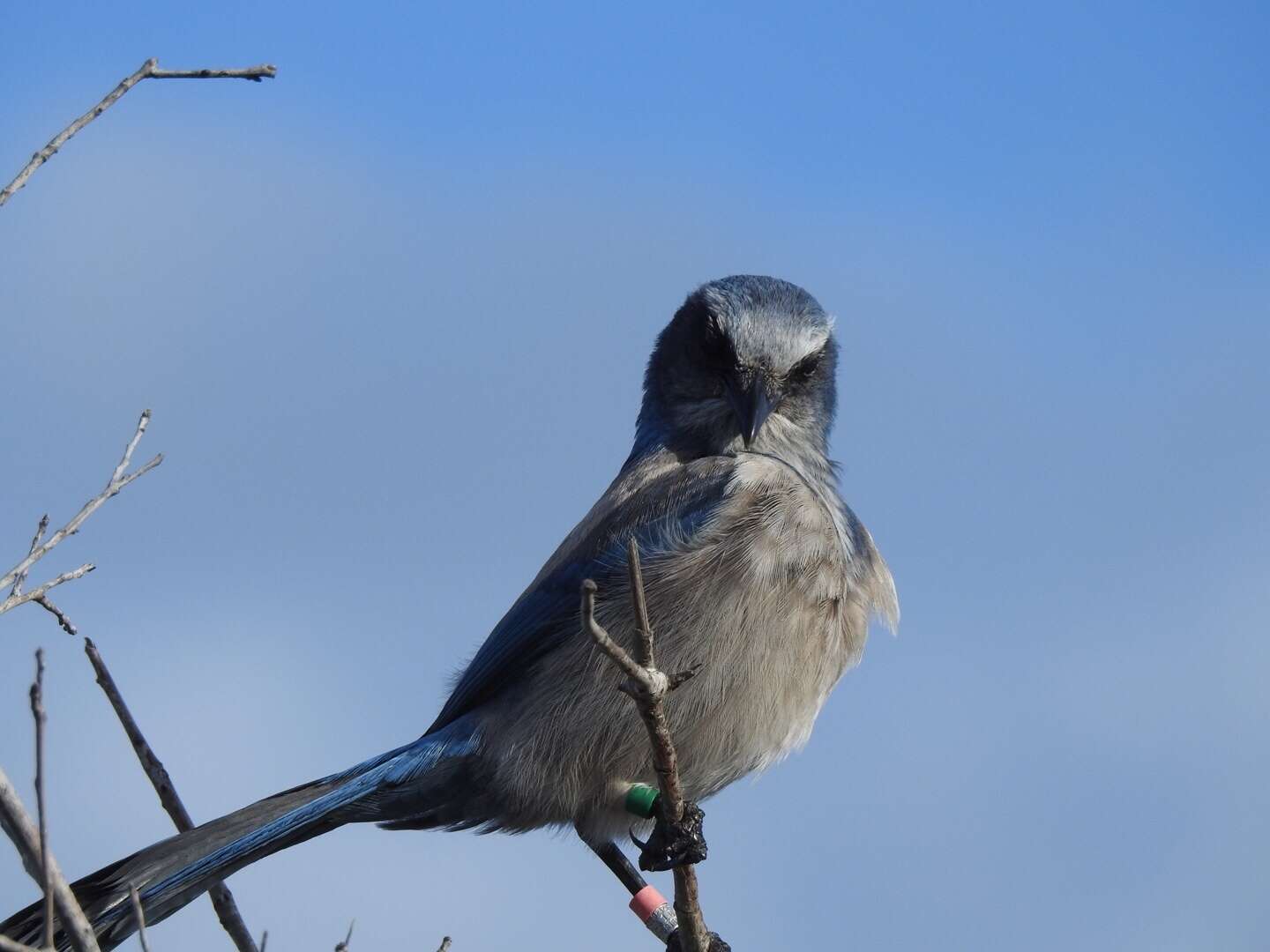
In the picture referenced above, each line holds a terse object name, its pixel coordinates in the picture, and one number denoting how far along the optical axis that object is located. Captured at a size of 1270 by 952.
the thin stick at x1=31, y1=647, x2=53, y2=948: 6.69
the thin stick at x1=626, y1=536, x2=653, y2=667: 7.37
